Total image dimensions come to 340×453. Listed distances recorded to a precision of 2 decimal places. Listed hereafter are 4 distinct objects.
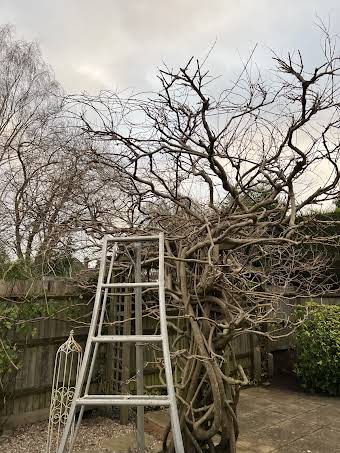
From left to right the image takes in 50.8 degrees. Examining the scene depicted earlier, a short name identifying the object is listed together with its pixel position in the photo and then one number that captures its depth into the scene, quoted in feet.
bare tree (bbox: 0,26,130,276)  11.94
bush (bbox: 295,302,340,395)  16.16
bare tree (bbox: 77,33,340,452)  8.33
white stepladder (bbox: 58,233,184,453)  5.30
